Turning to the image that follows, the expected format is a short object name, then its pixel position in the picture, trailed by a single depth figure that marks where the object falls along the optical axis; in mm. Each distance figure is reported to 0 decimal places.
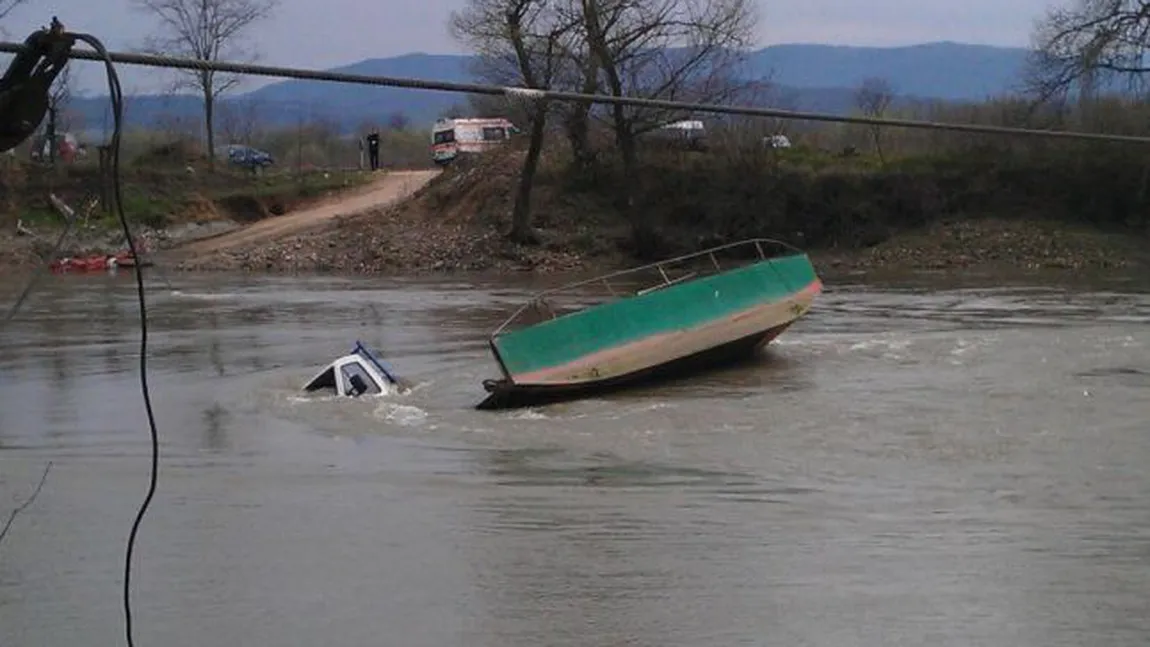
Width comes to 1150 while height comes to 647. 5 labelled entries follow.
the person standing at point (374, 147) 64625
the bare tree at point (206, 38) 62547
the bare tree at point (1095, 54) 46062
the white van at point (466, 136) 60881
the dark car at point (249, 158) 60406
